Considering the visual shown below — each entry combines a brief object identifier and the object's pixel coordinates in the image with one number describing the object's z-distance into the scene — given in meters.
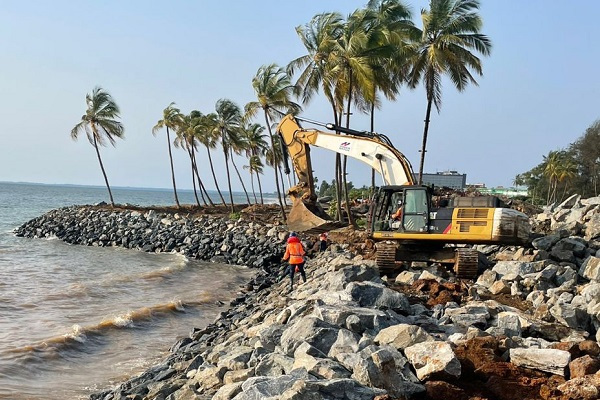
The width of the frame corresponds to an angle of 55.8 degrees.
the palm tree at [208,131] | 43.31
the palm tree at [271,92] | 33.56
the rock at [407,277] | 12.05
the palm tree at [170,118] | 45.22
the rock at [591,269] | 11.49
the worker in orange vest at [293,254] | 13.71
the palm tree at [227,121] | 42.72
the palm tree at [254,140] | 50.03
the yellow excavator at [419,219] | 12.69
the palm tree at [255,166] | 57.38
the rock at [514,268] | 11.68
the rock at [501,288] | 11.01
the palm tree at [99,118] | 43.50
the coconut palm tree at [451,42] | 23.47
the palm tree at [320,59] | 25.91
